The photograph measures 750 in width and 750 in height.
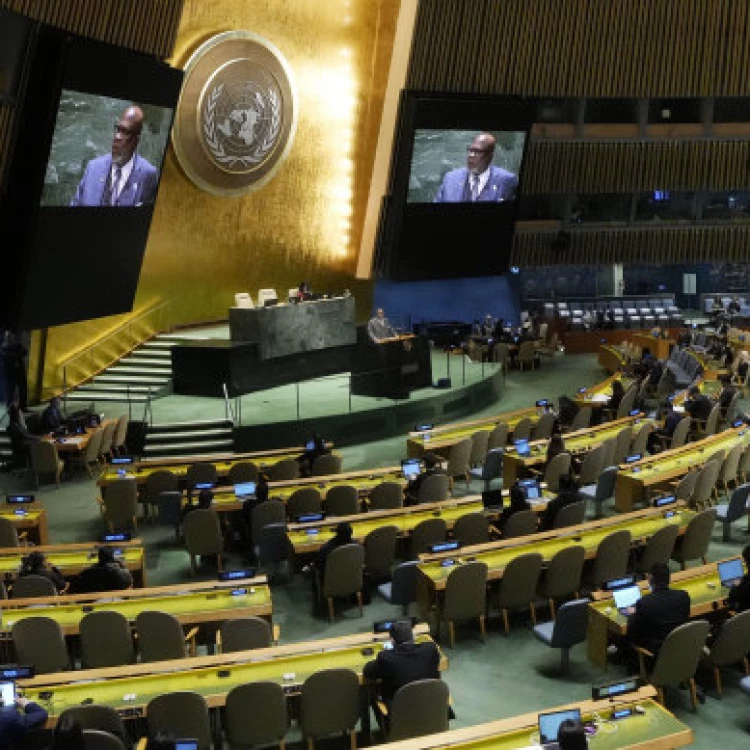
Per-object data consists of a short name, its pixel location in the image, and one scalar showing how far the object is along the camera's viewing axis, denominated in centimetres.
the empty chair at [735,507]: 1130
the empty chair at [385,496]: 1174
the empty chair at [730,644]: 766
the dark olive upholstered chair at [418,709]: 654
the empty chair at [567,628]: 814
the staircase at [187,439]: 1608
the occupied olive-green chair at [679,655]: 740
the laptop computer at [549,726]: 590
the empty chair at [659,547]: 973
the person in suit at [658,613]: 764
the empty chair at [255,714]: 661
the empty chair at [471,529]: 1027
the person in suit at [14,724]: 602
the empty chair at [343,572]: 950
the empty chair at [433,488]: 1200
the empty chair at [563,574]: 916
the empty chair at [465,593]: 880
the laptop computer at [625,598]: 810
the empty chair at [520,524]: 1026
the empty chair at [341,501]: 1160
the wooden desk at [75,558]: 953
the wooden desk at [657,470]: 1213
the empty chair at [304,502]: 1159
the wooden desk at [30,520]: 1122
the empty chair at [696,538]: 1009
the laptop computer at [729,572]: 846
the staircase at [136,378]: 1880
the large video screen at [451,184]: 2130
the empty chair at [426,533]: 1030
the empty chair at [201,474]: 1277
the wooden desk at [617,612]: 805
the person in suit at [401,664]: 676
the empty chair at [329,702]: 675
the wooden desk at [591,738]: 598
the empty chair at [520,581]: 902
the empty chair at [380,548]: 998
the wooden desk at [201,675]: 667
